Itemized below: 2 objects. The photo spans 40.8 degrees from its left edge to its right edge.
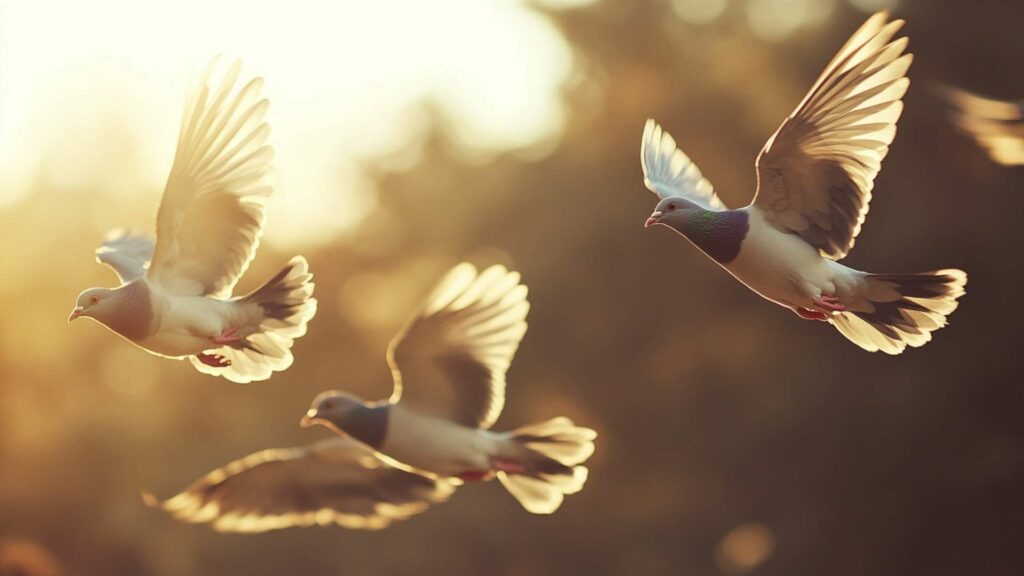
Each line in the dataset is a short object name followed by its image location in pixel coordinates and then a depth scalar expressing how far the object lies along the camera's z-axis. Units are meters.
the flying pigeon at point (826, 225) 4.71
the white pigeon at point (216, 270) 5.14
